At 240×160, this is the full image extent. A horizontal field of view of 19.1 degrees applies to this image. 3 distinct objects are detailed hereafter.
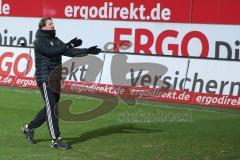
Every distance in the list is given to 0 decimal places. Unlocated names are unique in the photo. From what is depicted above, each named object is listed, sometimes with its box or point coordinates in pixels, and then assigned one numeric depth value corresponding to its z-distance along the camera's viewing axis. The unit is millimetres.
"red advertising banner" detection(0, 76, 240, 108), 18031
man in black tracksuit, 11648
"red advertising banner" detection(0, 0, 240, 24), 19719
